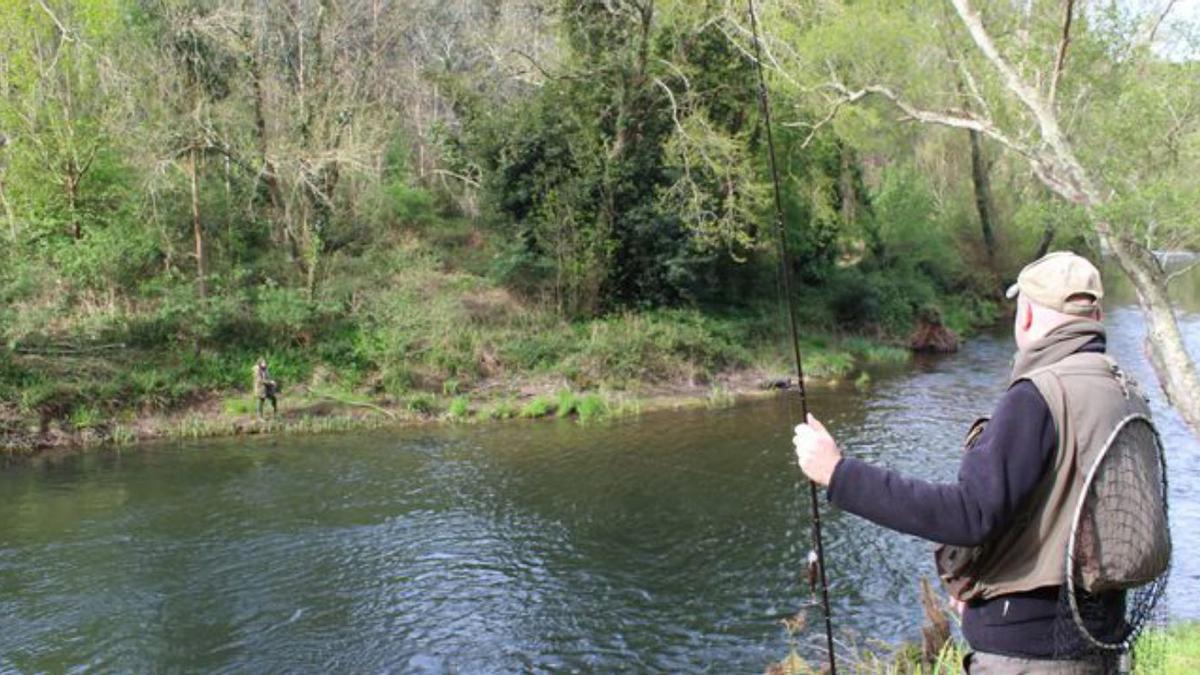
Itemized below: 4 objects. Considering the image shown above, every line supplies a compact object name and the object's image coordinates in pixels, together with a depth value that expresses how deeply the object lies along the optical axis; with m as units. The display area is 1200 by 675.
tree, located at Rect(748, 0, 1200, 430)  10.53
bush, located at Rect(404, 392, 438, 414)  20.30
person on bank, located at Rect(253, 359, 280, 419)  18.88
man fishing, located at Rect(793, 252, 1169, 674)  2.52
